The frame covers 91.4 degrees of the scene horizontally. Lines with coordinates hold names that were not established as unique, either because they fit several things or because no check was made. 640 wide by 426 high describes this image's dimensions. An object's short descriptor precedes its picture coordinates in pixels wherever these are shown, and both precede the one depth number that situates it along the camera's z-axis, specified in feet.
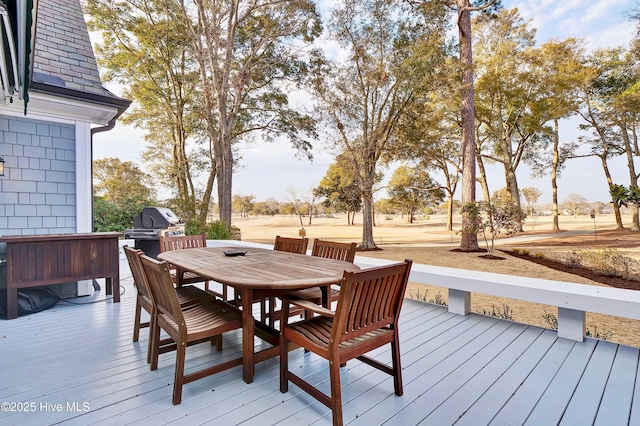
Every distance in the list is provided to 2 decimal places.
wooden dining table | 5.69
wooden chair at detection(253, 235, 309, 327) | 7.95
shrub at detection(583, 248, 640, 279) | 22.97
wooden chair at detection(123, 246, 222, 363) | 6.59
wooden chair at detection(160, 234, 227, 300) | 10.31
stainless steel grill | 15.71
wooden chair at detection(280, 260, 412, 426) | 4.77
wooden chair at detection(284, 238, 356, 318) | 7.60
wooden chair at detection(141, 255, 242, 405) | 5.34
